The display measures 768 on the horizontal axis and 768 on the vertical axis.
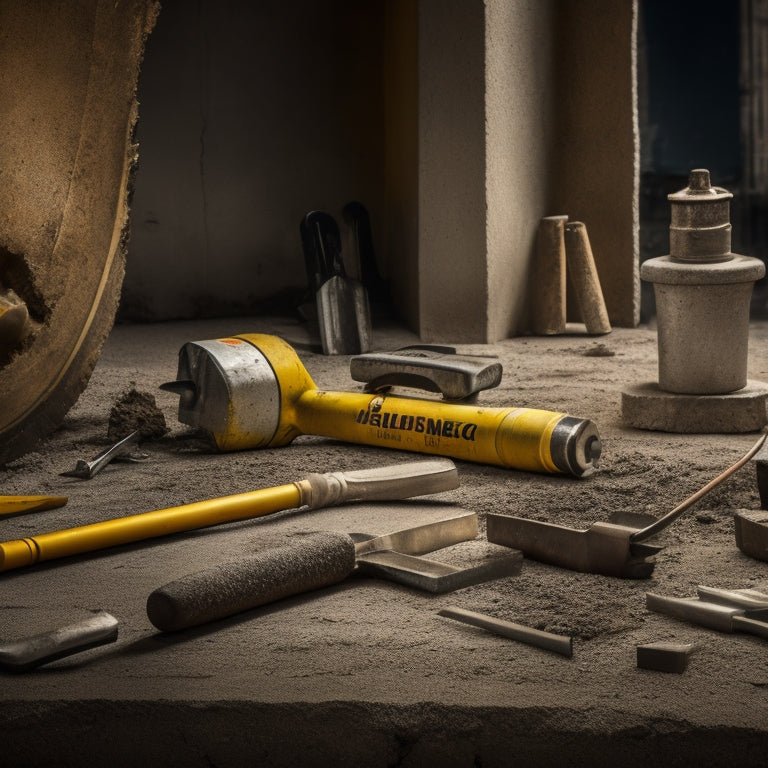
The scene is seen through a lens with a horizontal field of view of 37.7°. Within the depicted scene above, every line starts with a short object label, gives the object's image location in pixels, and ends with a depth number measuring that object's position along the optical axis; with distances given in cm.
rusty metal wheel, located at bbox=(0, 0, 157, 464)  319
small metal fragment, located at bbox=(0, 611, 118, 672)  173
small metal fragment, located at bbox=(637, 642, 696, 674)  170
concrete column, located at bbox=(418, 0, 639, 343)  504
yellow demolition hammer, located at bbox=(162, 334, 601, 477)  289
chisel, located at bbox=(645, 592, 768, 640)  184
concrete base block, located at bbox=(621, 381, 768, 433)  333
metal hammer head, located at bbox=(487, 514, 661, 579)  212
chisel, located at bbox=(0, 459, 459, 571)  222
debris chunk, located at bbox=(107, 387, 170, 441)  332
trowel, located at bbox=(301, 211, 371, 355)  500
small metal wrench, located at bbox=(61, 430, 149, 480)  295
